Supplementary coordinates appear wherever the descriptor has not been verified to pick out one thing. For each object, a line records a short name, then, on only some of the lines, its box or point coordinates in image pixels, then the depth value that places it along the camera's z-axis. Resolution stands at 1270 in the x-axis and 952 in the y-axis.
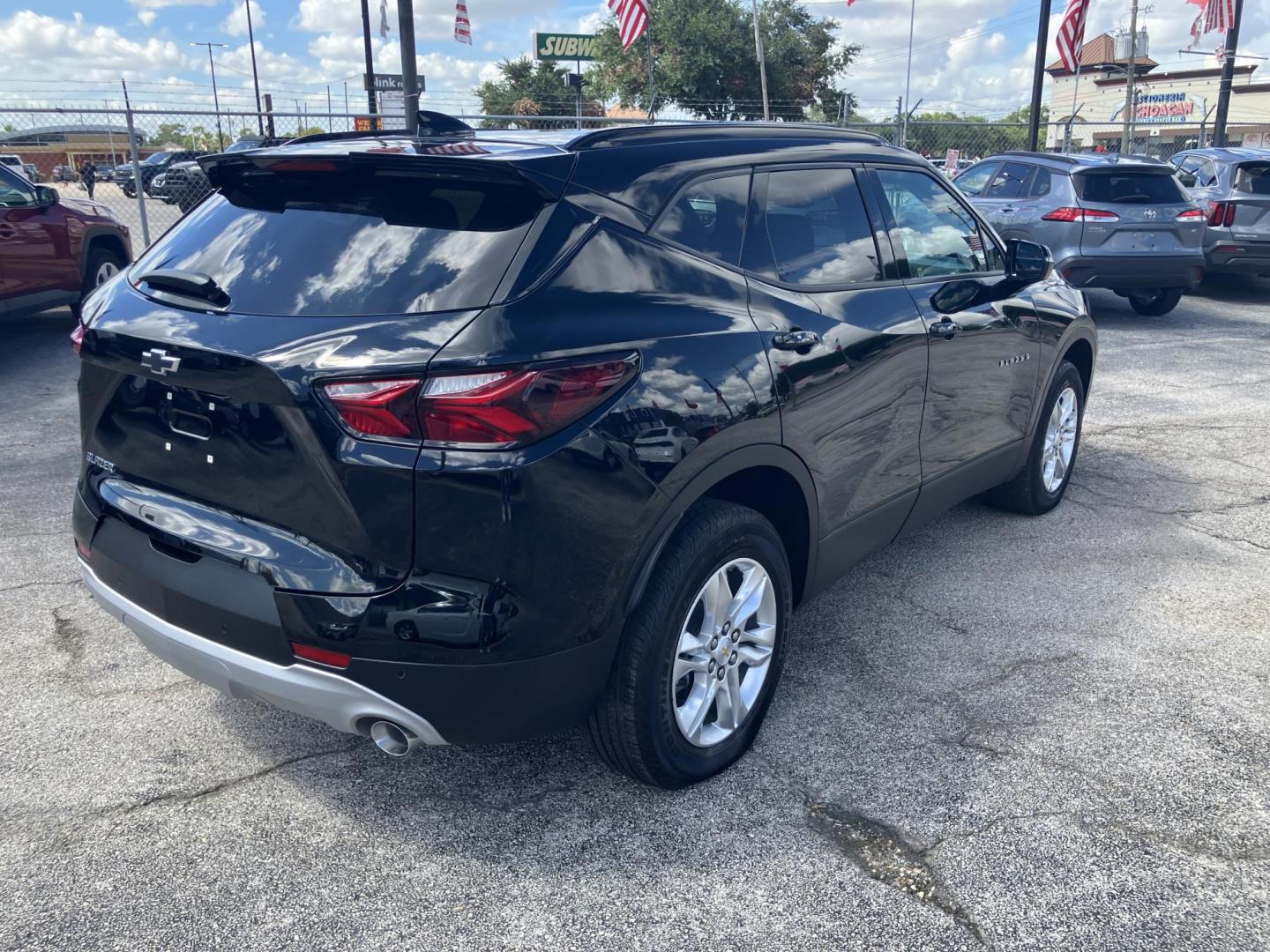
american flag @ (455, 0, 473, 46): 16.08
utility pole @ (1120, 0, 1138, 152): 24.77
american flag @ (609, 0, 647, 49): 16.84
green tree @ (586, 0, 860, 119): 45.47
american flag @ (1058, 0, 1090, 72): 18.33
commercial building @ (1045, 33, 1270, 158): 52.41
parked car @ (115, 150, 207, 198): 14.65
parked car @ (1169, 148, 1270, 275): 12.24
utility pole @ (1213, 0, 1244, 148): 20.26
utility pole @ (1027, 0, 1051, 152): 18.20
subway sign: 54.12
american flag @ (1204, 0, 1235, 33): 19.53
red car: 8.60
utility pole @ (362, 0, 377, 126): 29.98
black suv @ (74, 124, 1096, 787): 2.44
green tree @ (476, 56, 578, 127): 54.78
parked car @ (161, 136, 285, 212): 12.80
